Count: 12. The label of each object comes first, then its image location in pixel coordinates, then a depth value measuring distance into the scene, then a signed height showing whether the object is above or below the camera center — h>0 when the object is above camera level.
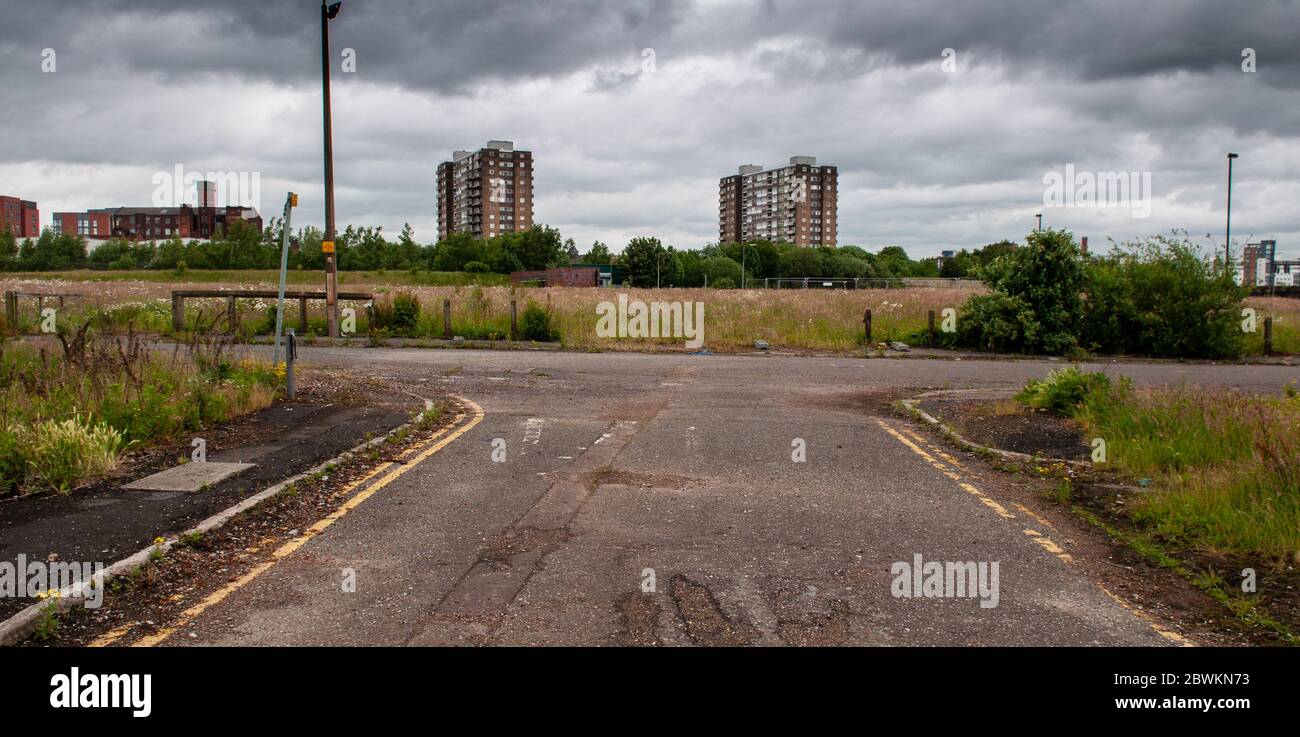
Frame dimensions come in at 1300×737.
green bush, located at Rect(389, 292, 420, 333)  27.91 +0.17
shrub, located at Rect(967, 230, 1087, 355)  26.28 +0.89
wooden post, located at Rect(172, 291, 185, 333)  25.77 +0.22
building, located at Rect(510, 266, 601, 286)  87.20 +4.09
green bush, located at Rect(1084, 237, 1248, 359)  26.23 +0.35
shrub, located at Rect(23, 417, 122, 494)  7.76 -1.18
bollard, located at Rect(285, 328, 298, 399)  12.76 -0.53
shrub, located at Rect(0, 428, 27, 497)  7.71 -1.22
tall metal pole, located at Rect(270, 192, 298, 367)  12.06 +1.09
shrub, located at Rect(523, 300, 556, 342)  27.30 -0.14
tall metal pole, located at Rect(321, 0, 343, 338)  24.45 +2.40
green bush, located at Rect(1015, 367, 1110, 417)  12.38 -0.98
